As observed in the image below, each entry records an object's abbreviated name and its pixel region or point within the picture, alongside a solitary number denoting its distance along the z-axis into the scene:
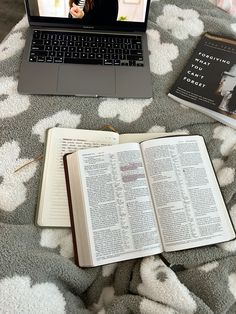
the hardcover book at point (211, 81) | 0.76
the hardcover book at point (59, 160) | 0.63
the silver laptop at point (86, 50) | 0.77
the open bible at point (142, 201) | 0.60
